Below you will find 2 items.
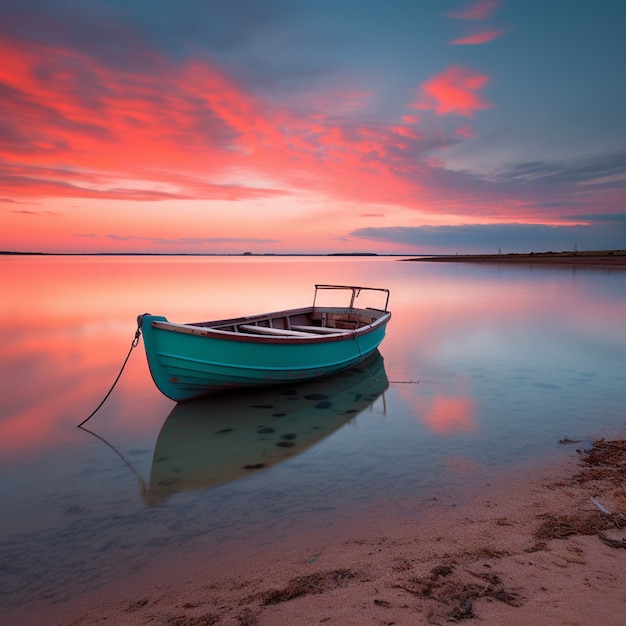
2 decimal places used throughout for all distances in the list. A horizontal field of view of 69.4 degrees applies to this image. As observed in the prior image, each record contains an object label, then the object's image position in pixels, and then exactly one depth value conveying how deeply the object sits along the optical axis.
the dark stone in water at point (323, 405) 9.45
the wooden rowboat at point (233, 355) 8.49
